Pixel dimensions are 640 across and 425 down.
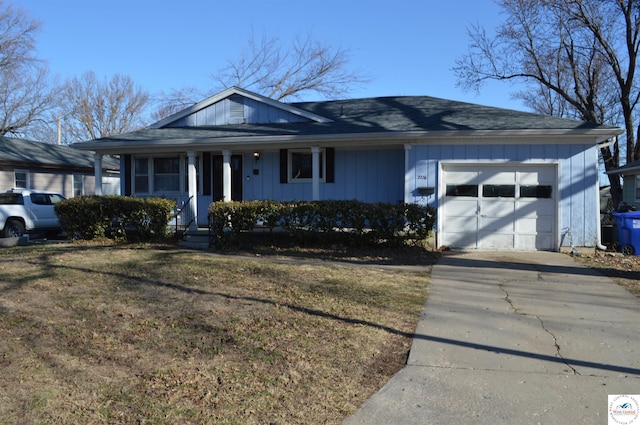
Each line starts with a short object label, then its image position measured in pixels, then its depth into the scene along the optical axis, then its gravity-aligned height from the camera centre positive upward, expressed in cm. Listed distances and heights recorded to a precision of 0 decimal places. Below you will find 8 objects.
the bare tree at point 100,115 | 4391 +844
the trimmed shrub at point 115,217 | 1185 -26
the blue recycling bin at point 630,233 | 1095 -63
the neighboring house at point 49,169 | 2022 +174
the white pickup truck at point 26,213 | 1438 -20
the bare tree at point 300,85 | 3253 +827
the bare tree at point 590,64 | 2092 +707
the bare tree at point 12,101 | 3008 +785
